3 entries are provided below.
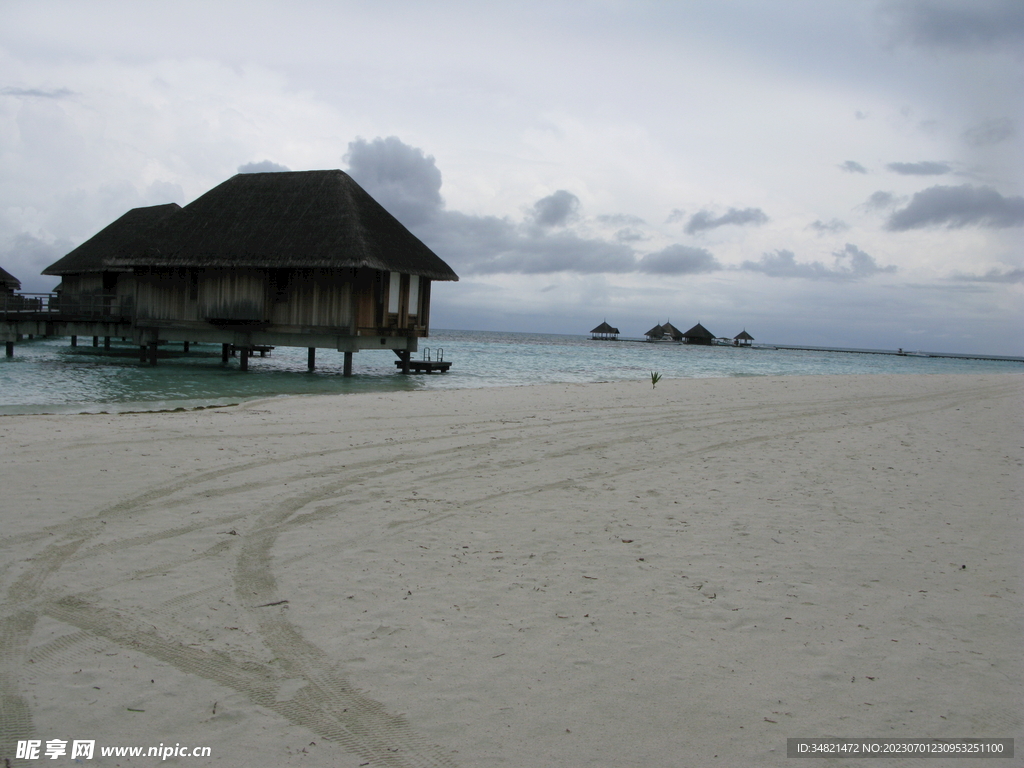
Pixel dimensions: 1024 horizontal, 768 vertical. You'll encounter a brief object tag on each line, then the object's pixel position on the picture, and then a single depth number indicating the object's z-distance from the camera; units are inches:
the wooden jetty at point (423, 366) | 1031.6
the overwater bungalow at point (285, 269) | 850.8
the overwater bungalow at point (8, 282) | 1589.6
